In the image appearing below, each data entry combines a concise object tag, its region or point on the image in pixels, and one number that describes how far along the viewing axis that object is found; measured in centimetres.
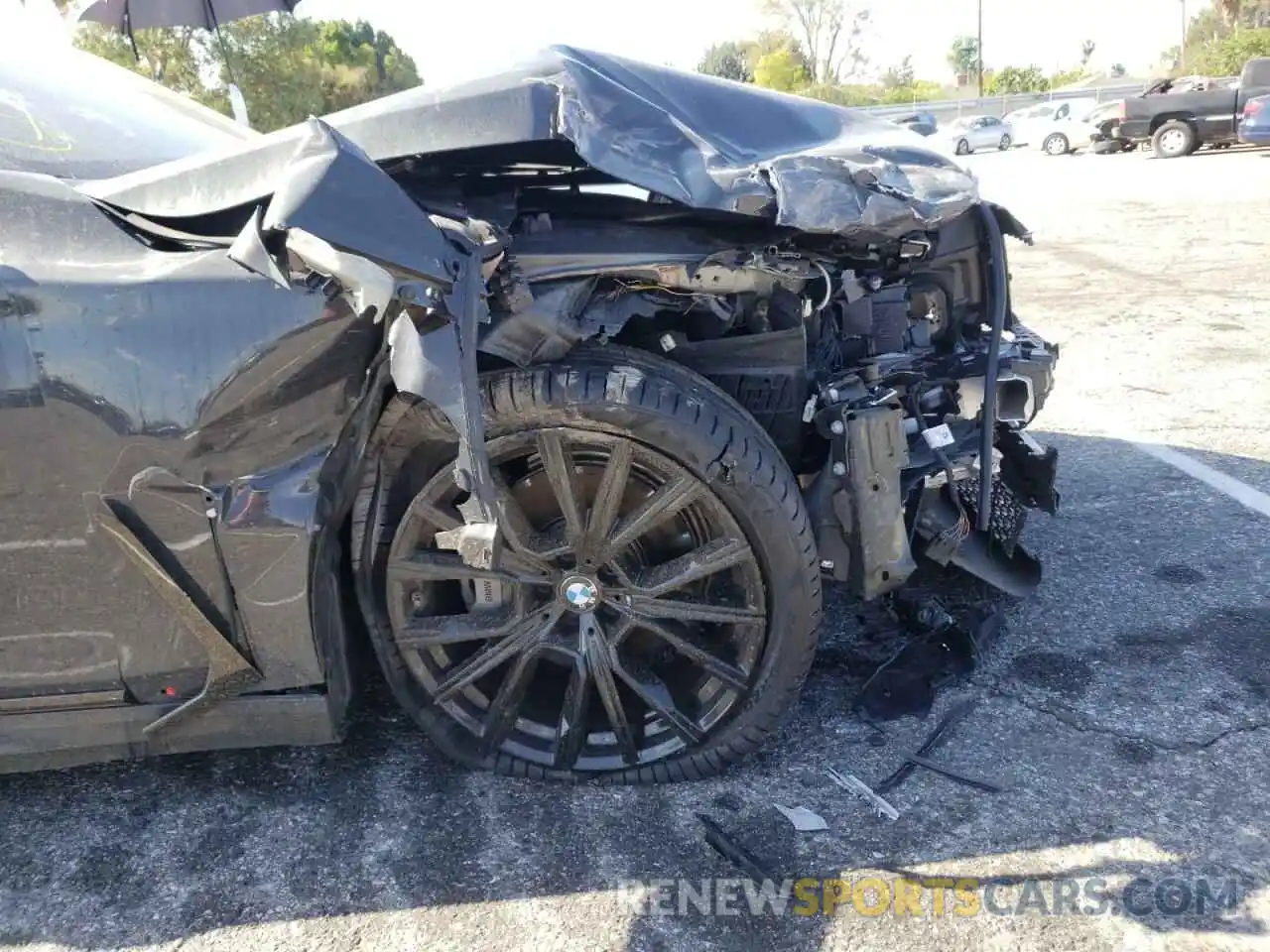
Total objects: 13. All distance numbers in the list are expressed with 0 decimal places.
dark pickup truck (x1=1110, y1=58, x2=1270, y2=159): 1894
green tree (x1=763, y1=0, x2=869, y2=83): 7325
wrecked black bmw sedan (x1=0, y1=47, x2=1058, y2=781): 203
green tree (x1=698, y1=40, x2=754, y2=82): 6353
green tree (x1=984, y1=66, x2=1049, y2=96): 6575
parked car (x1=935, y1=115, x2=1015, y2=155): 3513
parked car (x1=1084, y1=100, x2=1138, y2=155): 2180
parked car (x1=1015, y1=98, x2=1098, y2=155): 2544
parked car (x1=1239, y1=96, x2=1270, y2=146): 1644
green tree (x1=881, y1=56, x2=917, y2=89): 7931
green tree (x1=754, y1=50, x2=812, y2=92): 6247
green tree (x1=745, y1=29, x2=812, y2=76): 7194
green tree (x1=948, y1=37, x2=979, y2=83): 8788
